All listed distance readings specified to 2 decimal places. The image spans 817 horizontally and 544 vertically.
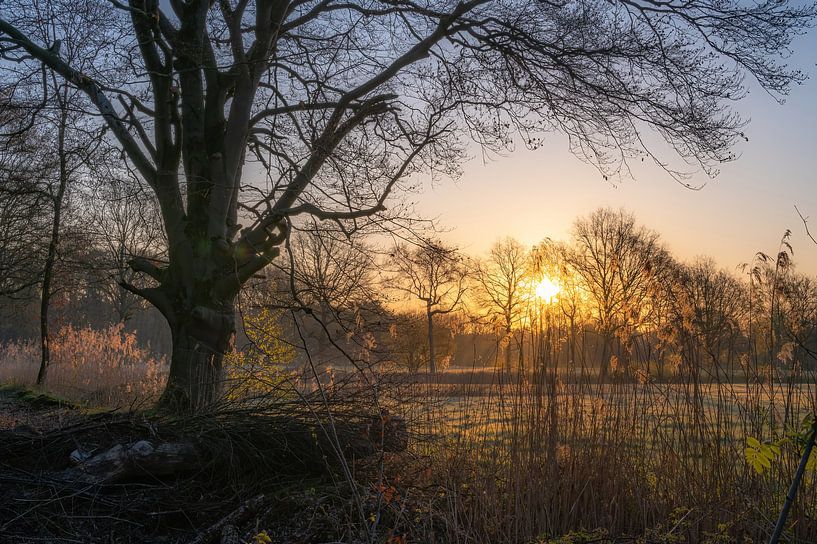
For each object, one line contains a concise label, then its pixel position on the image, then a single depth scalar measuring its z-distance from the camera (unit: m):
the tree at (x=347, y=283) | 6.35
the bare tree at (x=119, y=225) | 8.37
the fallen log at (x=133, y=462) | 3.96
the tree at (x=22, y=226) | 11.93
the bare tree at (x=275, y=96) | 6.55
